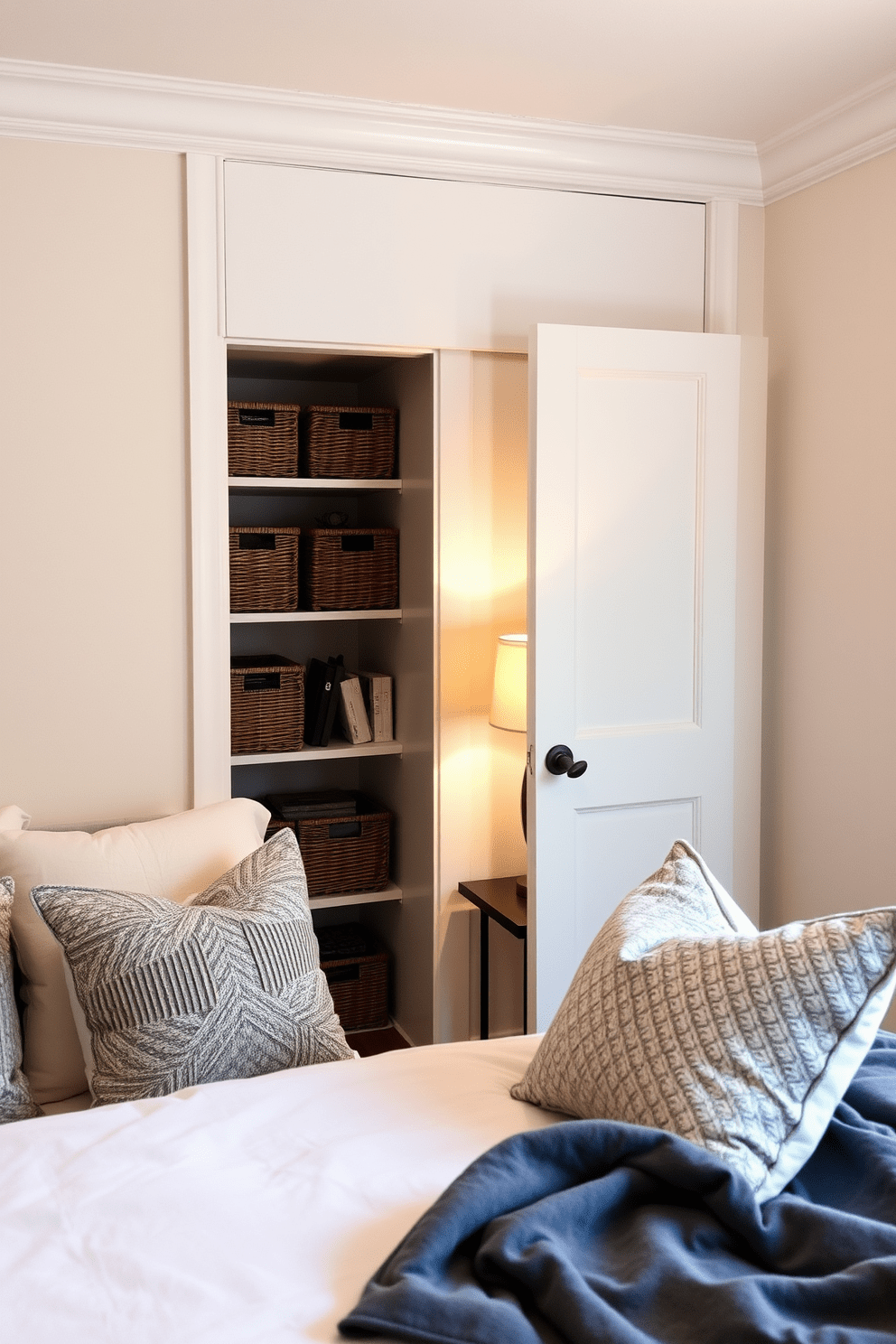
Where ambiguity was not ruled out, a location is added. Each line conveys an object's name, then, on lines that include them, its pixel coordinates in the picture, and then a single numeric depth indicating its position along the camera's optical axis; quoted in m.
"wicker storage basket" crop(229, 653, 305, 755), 3.25
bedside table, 2.80
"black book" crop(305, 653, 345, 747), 3.41
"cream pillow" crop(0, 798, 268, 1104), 2.02
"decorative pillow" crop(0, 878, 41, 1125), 1.81
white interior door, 2.75
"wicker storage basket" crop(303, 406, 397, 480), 3.31
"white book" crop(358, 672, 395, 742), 3.49
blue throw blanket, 1.13
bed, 1.19
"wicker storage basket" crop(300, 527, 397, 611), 3.38
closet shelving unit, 3.19
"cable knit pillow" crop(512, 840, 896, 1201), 1.43
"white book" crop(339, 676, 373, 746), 3.46
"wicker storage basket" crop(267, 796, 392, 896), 3.38
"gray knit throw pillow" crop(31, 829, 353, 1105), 1.83
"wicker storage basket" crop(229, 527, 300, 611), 3.23
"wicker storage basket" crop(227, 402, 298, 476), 3.16
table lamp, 2.87
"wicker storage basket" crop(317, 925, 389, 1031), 3.49
